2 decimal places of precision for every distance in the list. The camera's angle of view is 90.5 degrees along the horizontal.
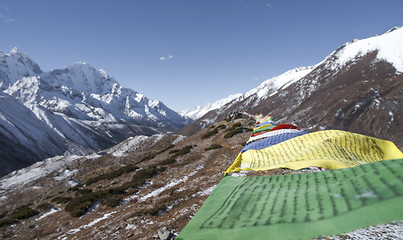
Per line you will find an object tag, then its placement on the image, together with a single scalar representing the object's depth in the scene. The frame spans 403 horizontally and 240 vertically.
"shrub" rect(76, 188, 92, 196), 20.69
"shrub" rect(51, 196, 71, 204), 19.80
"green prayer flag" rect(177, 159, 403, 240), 2.38
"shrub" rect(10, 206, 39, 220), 17.67
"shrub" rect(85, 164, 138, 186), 24.84
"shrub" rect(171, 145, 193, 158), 27.26
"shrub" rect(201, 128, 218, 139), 36.30
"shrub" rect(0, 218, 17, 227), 16.62
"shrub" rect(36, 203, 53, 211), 18.89
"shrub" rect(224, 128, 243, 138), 30.44
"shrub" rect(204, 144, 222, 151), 25.68
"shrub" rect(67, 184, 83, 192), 23.55
